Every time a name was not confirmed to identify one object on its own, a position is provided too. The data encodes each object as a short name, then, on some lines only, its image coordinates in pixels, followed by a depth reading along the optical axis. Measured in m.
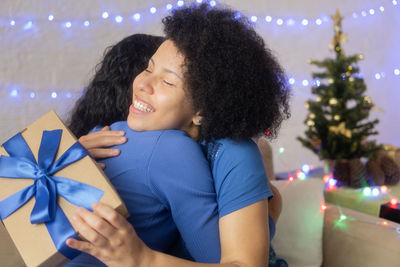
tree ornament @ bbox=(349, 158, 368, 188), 2.47
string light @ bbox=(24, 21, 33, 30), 1.87
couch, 1.37
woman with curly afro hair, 0.85
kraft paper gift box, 0.77
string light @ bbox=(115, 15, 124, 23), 2.11
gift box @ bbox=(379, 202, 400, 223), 1.83
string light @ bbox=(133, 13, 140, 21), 2.17
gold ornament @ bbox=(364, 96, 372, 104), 2.47
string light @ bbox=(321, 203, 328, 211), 1.55
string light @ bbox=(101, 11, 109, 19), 2.07
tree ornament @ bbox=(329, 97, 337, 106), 2.47
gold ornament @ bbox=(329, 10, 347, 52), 2.47
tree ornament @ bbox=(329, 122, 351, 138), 2.42
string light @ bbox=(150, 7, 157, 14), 2.22
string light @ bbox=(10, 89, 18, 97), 1.88
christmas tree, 2.46
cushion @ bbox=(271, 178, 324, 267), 1.46
